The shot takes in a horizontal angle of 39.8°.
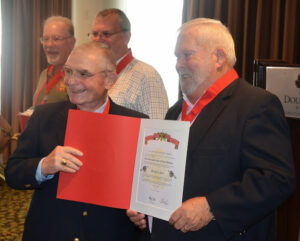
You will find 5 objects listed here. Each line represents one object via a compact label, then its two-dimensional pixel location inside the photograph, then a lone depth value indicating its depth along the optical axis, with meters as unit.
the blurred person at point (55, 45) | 3.13
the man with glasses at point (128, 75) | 2.71
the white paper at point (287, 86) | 2.37
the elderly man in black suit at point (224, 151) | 1.45
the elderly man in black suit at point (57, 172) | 1.77
